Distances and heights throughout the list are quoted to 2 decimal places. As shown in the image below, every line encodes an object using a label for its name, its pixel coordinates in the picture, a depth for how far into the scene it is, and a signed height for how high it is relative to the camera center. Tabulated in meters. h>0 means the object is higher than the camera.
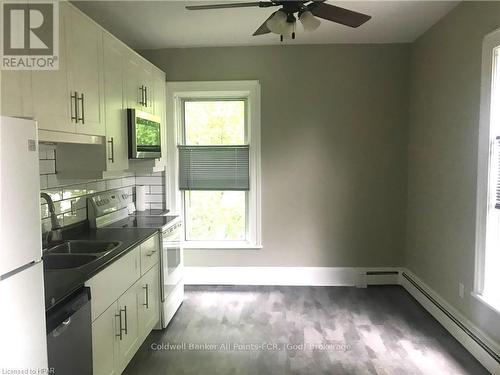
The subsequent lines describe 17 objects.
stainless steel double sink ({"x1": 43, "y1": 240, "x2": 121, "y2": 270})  2.39 -0.59
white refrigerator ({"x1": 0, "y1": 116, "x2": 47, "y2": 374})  1.19 -0.29
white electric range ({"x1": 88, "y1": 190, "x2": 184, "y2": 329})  3.25 -0.55
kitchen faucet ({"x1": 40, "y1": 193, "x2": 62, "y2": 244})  2.46 -0.40
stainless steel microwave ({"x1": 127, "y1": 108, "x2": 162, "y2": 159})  3.16 +0.27
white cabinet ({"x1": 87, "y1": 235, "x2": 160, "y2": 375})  2.12 -0.99
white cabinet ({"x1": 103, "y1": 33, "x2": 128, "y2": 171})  2.79 +0.47
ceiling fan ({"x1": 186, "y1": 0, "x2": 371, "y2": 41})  2.22 +0.91
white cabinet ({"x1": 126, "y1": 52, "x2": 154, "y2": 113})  3.22 +0.74
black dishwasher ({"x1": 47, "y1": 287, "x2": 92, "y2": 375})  1.61 -0.78
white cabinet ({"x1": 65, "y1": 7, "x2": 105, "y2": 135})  2.31 +0.62
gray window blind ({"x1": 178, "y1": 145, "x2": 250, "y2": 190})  4.40 -0.04
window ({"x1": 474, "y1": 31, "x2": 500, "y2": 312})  2.67 -0.14
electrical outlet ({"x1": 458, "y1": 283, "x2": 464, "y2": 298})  3.08 -1.03
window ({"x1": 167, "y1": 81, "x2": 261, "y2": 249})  4.34 +0.07
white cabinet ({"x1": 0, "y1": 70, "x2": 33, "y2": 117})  1.71 +0.34
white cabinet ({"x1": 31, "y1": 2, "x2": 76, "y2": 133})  1.96 +0.38
